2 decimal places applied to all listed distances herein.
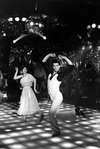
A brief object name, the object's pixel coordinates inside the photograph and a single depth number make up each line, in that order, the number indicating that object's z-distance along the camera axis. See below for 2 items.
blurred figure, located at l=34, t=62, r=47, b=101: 11.50
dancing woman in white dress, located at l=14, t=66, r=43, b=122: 6.71
